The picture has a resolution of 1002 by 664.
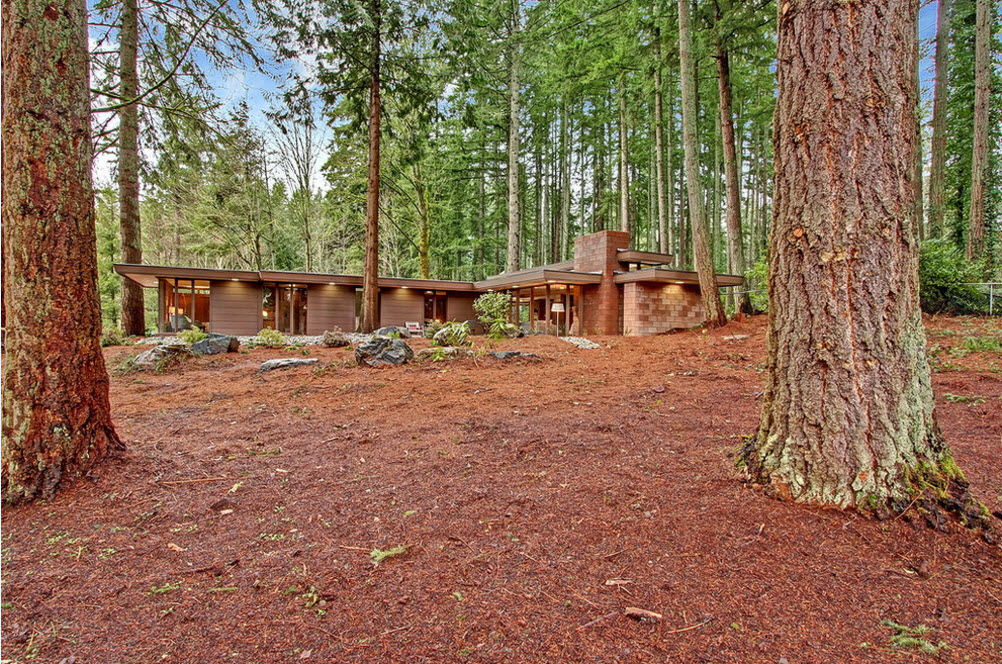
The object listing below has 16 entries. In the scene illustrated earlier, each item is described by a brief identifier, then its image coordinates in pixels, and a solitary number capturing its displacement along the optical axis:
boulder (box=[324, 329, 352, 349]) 10.25
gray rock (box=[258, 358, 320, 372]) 6.72
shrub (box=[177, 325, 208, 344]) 9.64
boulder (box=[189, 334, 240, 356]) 8.44
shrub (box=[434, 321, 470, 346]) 8.62
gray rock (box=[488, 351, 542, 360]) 7.45
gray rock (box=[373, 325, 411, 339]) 11.16
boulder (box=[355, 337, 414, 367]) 7.09
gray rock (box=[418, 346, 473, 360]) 7.46
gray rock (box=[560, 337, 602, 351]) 10.40
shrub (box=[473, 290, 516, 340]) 10.45
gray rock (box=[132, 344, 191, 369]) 6.89
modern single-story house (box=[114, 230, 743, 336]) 14.81
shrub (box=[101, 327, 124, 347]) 9.83
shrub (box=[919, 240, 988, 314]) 9.60
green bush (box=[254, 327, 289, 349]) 10.22
